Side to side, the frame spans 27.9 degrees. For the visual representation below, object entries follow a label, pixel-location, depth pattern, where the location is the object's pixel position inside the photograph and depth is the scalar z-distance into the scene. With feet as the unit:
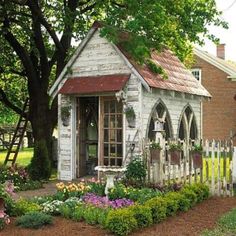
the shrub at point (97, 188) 38.59
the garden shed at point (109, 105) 49.08
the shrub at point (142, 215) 30.22
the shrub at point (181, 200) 35.78
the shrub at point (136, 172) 44.06
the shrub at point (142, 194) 35.12
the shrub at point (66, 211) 32.32
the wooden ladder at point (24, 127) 66.61
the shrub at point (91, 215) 30.45
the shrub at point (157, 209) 31.99
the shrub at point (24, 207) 33.14
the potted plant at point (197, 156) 43.29
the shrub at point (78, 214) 31.45
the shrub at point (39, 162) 55.16
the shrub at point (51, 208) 33.23
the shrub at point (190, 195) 37.91
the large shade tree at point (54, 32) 59.47
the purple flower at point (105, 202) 33.33
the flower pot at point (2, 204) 29.37
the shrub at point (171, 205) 34.09
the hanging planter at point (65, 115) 54.24
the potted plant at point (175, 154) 43.39
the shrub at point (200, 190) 39.89
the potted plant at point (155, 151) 43.19
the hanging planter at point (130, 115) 48.73
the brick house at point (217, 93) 107.55
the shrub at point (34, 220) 29.66
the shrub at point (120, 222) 28.09
